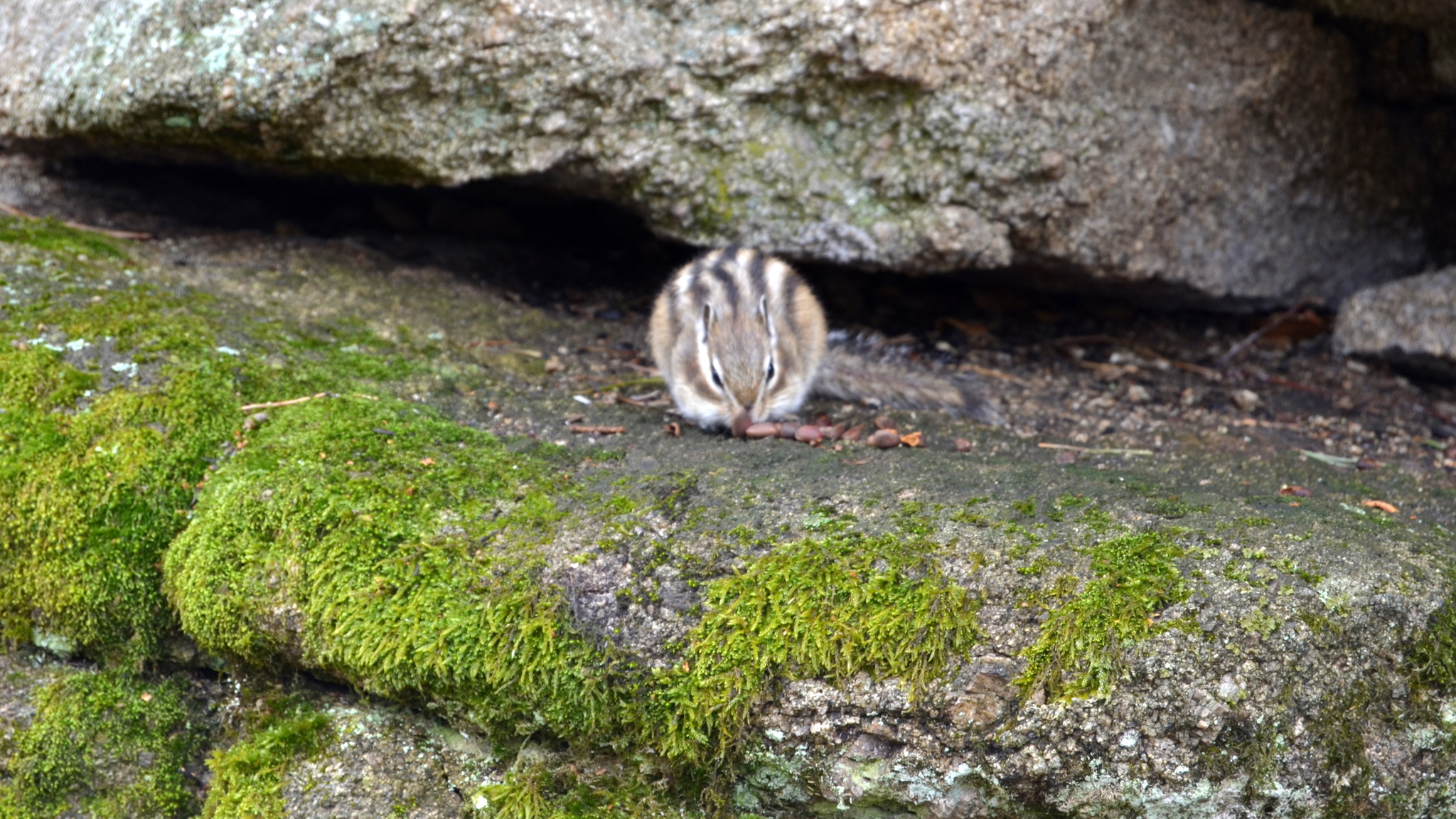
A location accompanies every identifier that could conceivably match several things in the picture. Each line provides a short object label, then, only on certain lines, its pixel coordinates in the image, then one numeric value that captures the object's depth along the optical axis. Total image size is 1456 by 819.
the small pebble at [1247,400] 9.14
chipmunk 7.97
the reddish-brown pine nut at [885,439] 7.49
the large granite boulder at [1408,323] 9.59
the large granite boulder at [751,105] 8.59
